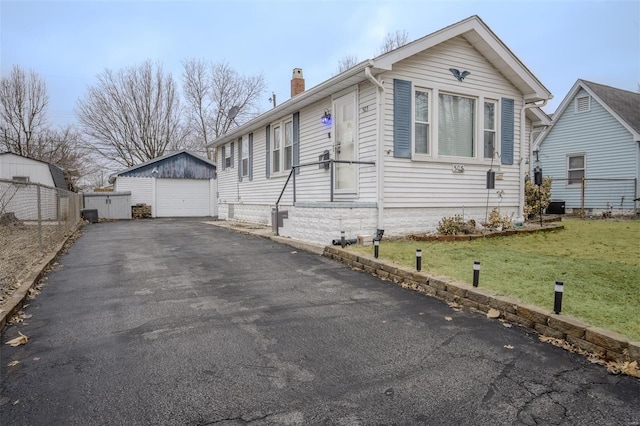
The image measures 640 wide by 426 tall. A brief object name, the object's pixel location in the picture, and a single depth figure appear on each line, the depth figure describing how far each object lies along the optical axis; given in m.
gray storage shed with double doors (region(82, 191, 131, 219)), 21.89
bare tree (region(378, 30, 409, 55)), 29.78
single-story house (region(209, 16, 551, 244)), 8.60
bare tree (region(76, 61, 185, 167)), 32.09
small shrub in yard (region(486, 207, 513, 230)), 9.48
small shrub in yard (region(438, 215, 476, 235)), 8.92
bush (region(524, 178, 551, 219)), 12.62
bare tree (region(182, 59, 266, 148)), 36.22
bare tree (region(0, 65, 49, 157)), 29.72
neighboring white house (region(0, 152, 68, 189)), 21.23
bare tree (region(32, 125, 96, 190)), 31.52
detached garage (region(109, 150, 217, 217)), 24.00
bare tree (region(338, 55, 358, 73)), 31.75
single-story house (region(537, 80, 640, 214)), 15.64
